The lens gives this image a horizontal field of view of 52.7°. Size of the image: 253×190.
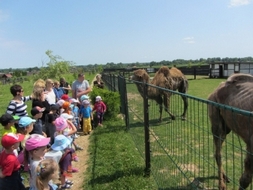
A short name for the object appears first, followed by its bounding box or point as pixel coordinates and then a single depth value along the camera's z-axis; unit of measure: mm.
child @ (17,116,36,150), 4062
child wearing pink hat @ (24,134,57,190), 3195
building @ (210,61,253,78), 24688
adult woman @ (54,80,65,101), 8109
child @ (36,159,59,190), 2760
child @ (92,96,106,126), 8859
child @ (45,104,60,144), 5289
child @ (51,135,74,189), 4078
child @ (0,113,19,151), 4156
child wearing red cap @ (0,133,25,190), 3414
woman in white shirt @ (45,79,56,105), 6472
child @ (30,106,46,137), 4754
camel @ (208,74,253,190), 3016
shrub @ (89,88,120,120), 9562
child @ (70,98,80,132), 7109
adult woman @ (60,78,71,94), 10625
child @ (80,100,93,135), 7945
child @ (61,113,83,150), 4986
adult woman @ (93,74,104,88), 13075
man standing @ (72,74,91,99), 8297
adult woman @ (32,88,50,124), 5359
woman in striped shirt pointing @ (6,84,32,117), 5105
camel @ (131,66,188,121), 9375
